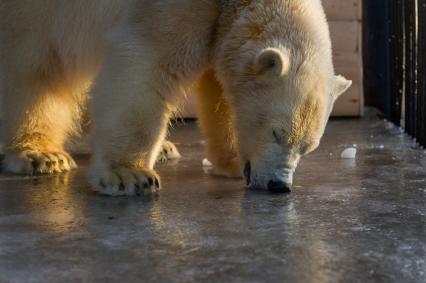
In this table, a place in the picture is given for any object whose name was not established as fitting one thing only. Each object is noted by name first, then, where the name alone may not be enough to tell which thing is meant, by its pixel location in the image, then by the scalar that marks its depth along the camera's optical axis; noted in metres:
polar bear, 6.87
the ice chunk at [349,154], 9.42
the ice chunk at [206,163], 8.99
